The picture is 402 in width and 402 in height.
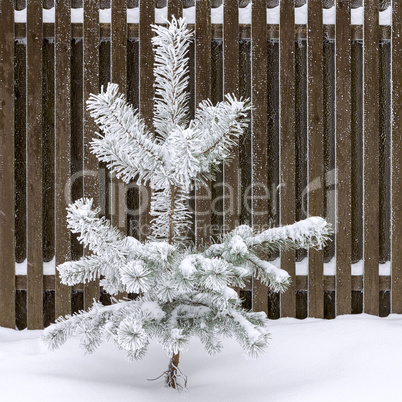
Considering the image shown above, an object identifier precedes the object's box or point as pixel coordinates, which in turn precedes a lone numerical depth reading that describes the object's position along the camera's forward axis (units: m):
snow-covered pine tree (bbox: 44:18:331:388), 5.21
